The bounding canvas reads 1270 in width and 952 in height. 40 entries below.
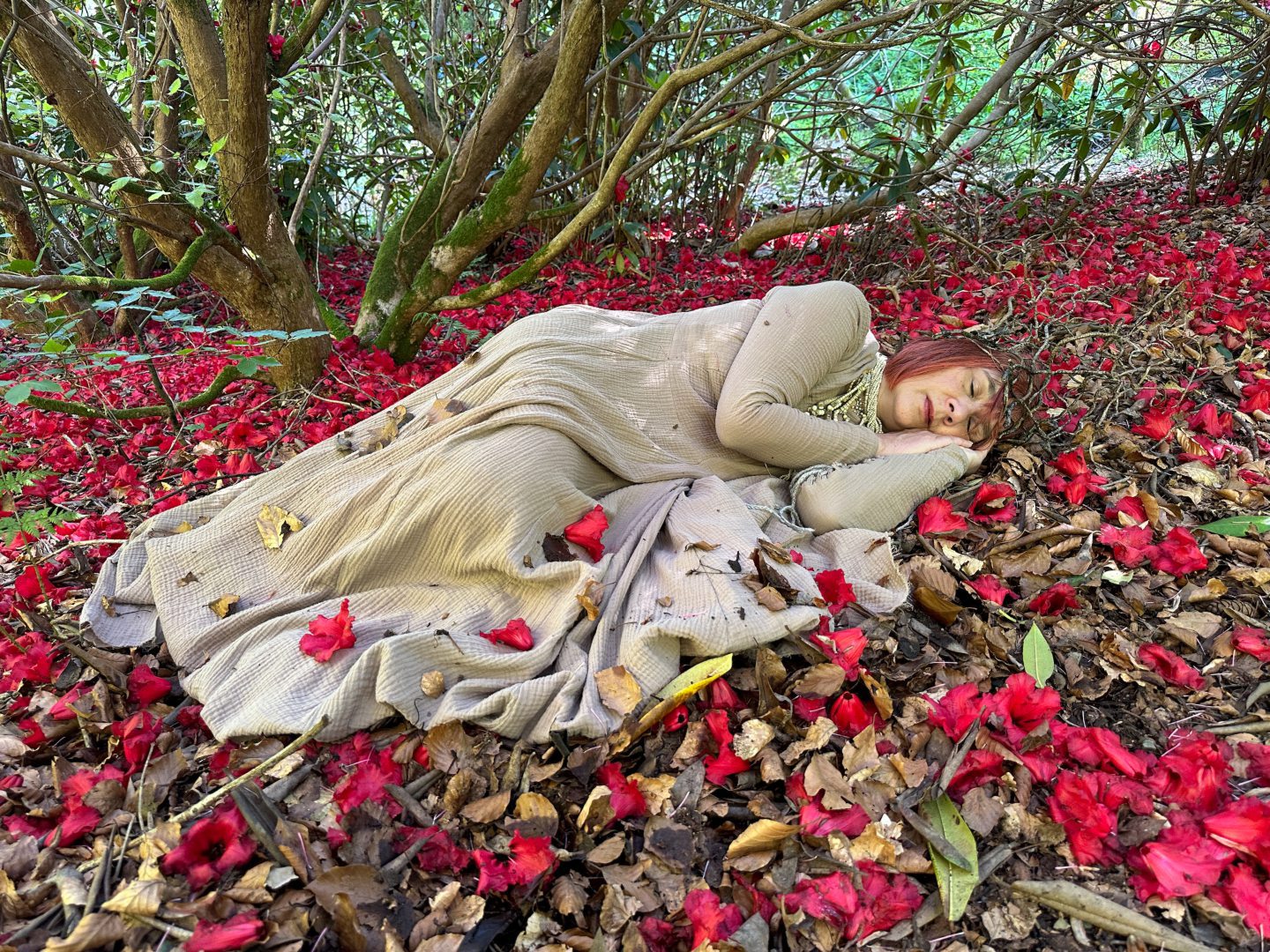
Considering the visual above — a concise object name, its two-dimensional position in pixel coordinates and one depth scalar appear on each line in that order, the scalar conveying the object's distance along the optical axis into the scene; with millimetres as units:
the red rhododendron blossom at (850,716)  1603
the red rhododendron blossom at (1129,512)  2217
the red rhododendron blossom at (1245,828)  1255
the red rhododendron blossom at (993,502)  2336
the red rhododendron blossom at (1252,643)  1739
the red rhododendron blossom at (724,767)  1528
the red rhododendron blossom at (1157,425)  2553
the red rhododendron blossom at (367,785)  1502
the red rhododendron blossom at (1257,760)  1449
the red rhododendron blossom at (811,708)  1634
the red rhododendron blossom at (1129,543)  2070
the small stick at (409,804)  1482
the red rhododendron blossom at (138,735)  1598
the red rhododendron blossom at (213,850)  1347
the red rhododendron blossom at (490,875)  1334
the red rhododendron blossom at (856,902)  1276
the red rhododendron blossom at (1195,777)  1394
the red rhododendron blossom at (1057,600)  1918
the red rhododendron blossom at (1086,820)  1356
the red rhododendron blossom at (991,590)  1945
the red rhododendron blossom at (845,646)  1673
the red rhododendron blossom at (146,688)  1769
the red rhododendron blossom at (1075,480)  2334
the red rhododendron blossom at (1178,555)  2002
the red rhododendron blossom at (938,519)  2250
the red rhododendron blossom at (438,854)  1397
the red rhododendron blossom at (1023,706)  1564
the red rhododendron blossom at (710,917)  1250
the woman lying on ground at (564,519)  1698
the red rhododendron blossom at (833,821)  1409
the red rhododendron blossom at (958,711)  1553
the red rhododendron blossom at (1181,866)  1259
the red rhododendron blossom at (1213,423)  2580
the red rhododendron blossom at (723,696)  1652
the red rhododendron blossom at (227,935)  1207
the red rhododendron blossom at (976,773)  1488
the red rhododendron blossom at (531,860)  1354
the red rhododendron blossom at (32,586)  2066
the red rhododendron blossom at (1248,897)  1216
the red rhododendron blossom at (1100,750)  1470
